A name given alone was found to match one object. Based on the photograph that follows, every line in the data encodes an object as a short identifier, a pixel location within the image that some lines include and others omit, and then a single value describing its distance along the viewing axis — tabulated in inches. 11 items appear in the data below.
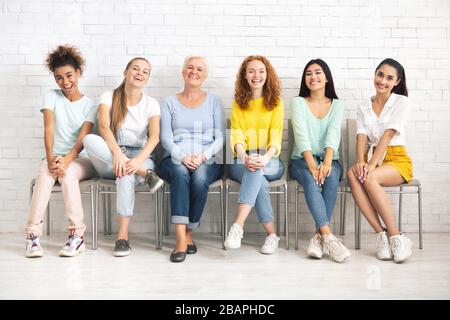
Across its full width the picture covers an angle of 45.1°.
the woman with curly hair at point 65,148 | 132.3
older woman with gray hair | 129.0
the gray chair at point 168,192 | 135.4
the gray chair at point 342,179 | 138.6
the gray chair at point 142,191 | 135.2
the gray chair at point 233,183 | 134.3
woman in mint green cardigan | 130.6
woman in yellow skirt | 129.6
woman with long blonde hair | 131.5
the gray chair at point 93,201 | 134.4
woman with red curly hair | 134.3
